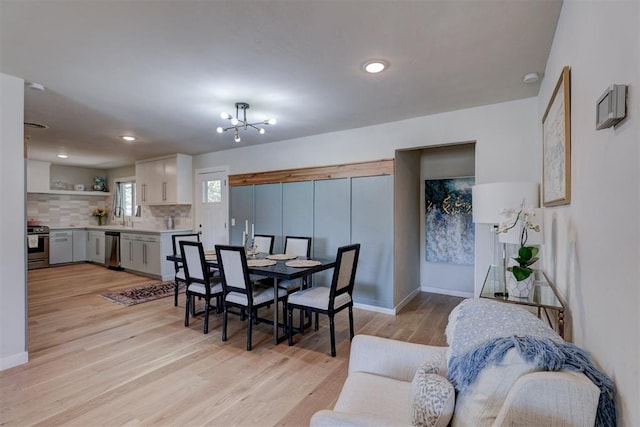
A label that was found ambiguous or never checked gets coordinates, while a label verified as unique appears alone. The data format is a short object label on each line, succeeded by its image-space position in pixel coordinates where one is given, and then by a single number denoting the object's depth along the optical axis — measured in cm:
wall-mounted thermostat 85
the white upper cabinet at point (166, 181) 580
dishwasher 641
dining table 277
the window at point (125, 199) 749
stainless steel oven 634
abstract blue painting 446
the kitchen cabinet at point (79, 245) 715
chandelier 300
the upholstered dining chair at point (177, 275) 385
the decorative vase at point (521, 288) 177
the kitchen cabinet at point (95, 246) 695
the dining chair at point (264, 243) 417
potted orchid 175
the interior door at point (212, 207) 557
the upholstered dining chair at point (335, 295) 272
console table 153
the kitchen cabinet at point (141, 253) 559
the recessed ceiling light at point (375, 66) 227
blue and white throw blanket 86
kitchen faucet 758
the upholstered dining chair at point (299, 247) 357
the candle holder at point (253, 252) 368
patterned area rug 426
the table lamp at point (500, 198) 214
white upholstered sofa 80
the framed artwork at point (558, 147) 154
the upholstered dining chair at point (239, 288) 279
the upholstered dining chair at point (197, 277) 318
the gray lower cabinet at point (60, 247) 679
